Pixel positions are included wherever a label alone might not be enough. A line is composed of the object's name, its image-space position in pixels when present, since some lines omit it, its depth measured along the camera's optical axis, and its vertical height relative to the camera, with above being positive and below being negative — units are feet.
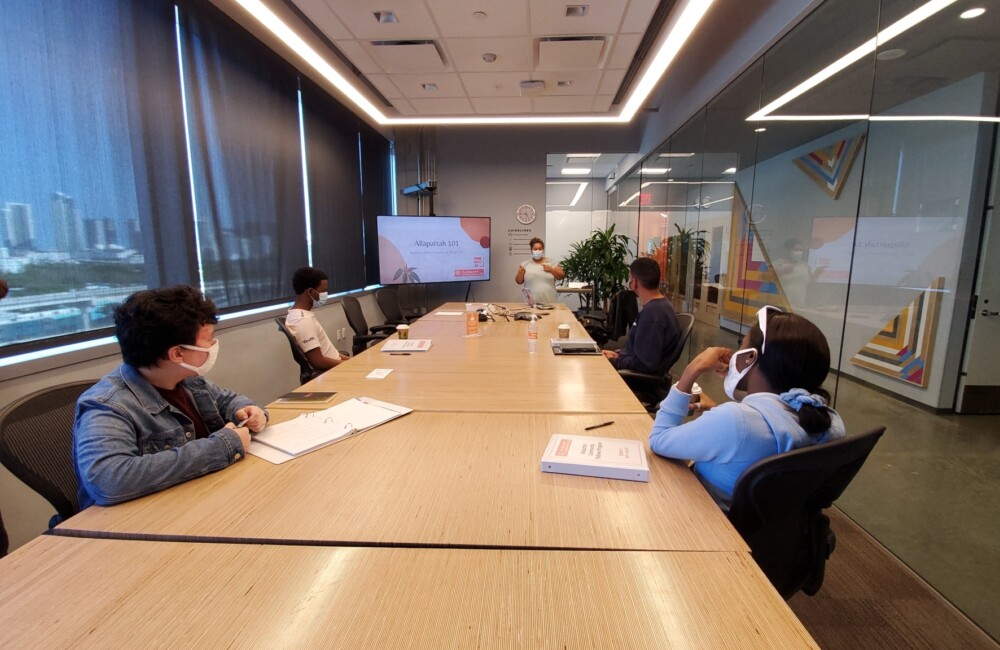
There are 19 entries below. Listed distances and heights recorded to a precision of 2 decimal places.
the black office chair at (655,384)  8.25 -2.42
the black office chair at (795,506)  3.04 -1.89
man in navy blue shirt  8.23 -1.51
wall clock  22.11 +2.12
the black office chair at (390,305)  16.15 -1.84
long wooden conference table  2.21 -1.86
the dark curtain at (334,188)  14.61 +2.46
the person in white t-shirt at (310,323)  9.07 -1.39
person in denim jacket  3.33 -1.32
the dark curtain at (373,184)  18.90 +3.22
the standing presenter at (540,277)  16.34 -0.75
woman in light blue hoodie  3.40 -1.21
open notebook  4.24 -1.84
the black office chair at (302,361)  8.80 -2.13
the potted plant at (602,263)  21.03 -0.29
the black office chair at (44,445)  3.50 -1.57
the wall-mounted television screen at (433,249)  18.95 +0.33
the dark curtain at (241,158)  9.64 +2.43
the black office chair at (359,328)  12.21 -2.17
